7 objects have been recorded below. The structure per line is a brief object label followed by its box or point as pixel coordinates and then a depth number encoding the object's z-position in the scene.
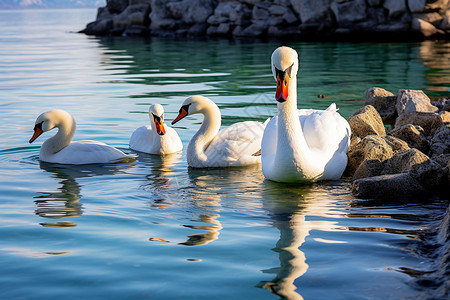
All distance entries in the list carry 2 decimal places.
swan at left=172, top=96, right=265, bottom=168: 7.32
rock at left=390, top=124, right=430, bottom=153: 7.05
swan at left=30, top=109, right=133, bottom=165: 7.51
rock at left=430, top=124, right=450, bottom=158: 6.66
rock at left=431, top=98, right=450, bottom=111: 9.02
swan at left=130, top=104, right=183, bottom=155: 7.89
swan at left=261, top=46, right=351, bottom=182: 5.79
